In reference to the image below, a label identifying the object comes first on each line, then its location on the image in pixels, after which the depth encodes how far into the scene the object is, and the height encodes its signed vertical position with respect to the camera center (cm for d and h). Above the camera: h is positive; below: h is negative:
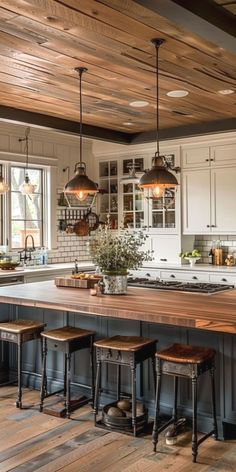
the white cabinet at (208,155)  618 +97
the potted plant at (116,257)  396 -20
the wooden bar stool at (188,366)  305 -84
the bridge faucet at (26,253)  642 -28
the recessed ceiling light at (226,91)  446 +126
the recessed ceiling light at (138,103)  489 +127
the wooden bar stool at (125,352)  332 -83
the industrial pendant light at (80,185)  398 +37
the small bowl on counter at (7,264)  573 -38
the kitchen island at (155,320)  316 -69
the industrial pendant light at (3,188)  541 +48
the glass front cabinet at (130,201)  678 +42
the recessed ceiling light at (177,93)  450 +126
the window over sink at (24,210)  647 +29
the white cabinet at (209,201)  621 +38
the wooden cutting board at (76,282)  450 -46
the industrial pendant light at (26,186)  596 +54
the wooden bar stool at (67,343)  373 -85
